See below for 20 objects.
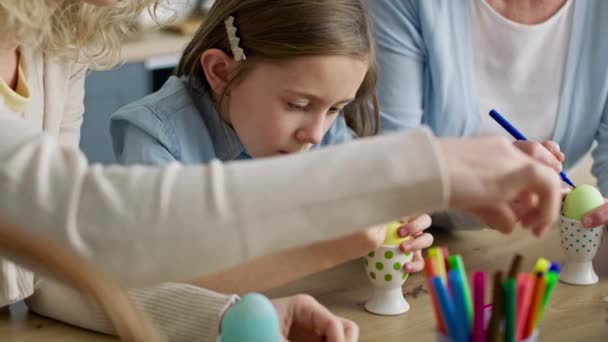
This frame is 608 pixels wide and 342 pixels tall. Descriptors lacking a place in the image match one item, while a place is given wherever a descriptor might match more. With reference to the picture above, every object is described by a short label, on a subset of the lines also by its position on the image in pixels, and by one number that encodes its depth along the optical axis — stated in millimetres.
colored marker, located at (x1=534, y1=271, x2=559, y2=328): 1262
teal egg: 1345
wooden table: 1495
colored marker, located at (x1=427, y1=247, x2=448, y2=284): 1270
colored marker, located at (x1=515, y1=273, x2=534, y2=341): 1255
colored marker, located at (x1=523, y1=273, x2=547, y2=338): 1259
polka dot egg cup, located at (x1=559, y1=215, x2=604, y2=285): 1621
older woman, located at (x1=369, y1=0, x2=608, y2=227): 1924
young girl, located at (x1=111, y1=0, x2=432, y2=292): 1667
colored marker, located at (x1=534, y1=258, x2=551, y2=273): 1266
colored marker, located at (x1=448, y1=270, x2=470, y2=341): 1242
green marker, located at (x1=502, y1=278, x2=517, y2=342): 1232
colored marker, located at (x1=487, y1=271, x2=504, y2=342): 1235
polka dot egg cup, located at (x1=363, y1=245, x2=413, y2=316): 1534
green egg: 1626
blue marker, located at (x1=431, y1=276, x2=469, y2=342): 1246
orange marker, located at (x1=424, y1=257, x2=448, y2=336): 1258
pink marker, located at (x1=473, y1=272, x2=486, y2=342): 1251
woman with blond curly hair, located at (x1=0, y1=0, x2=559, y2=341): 1225
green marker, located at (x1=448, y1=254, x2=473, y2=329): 1246
